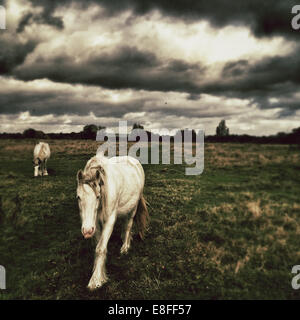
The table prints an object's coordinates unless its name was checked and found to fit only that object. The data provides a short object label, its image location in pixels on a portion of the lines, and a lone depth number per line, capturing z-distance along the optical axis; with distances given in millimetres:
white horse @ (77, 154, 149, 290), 4035
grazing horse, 17203
